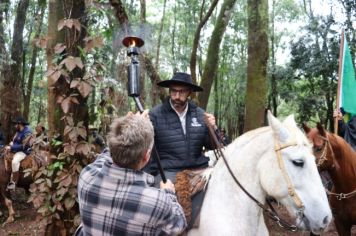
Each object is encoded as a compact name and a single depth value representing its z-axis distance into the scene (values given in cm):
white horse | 307
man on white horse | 402
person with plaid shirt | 238
